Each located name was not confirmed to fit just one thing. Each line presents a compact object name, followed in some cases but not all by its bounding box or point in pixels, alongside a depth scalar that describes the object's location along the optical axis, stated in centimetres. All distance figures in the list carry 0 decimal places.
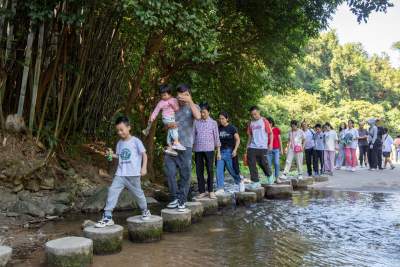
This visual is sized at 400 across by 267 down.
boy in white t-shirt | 506
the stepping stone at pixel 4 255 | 378
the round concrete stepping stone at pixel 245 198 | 753
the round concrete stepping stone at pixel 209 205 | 658
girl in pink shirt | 570
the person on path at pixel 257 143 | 800
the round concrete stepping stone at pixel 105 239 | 447
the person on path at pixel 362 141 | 1331
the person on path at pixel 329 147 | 1174
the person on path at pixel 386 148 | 1344
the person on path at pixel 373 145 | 1245
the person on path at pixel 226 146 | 755
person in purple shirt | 676
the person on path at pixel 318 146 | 1127
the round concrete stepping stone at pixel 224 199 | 728
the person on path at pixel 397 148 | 1692
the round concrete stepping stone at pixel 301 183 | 973
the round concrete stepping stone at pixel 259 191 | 790
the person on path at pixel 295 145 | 993
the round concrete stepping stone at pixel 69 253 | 395
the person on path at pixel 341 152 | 1329
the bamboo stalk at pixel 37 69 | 707
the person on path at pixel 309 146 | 1087
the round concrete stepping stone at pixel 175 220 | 543
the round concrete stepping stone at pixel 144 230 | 493
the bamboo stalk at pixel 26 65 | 693
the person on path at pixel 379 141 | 1243
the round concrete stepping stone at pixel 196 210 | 603
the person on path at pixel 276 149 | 953
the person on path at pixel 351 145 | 1265
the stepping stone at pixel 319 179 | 1044
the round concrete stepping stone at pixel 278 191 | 834
